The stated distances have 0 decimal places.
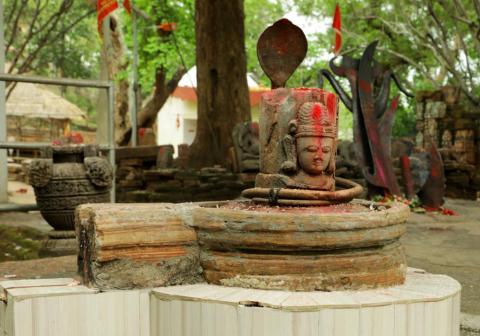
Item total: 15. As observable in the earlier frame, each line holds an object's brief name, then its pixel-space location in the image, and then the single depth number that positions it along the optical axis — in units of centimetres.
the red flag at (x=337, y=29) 1215
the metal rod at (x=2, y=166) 909
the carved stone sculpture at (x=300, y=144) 336
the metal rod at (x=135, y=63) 1364
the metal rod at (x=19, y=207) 605
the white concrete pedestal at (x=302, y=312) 262
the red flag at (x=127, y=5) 1034
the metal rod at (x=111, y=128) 630
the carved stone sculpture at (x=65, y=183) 592
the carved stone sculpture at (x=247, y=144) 902
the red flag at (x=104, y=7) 831
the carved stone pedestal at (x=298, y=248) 289
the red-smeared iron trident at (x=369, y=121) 845
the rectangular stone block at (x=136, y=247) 300
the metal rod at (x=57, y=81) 587
